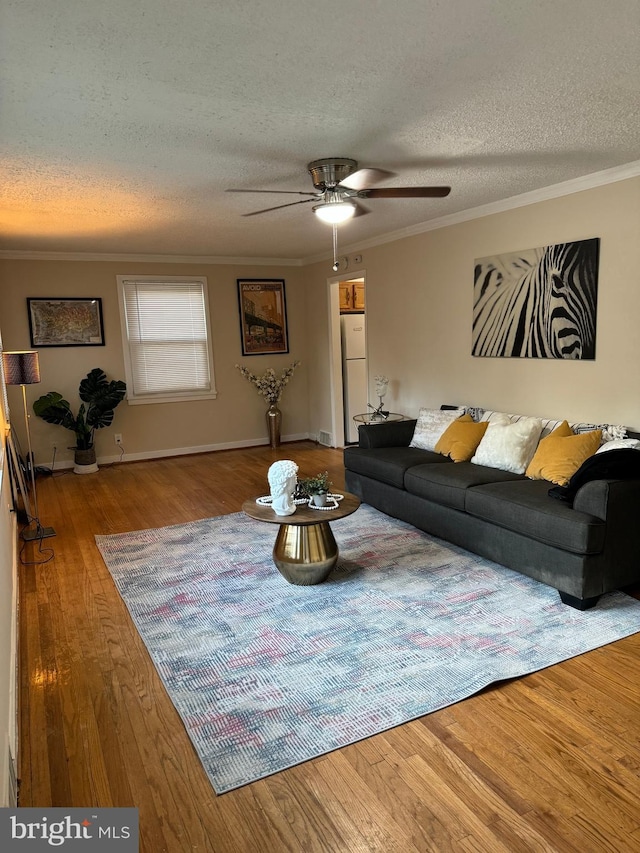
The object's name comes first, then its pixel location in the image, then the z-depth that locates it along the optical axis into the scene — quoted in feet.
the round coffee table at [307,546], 10.89
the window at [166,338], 22.30
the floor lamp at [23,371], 14.55
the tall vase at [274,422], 24.65
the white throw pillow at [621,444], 10.70
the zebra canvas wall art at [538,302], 13.14
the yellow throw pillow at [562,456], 11.44
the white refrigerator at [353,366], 24.14
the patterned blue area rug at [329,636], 7.24
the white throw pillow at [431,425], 15.75
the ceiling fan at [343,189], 10.16
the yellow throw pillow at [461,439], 14.23
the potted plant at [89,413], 20.72
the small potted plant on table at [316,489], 11.14
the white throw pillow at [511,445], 13.01
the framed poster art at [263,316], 24.34
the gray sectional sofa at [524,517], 9.64
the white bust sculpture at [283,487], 10.84
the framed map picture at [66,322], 20.67
